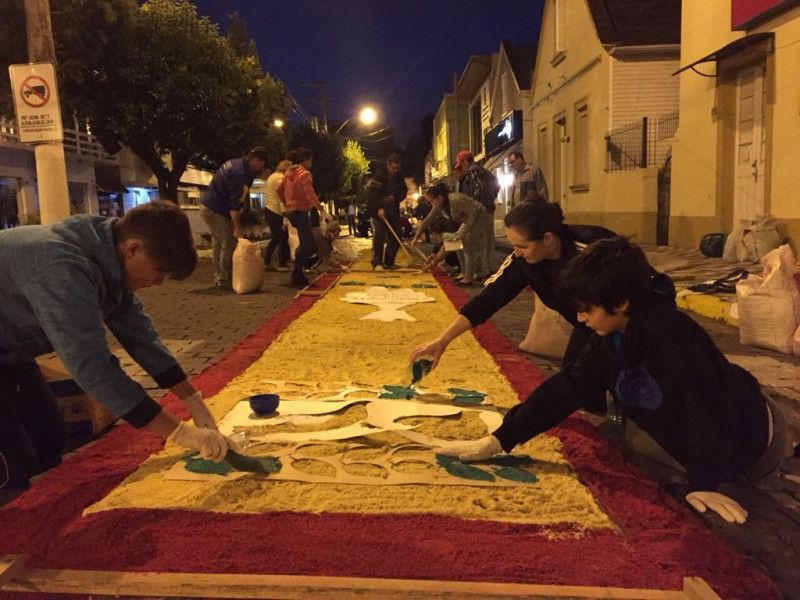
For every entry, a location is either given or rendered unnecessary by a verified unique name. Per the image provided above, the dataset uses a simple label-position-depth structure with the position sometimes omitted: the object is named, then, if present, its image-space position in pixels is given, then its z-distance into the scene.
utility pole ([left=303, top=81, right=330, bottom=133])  49.28
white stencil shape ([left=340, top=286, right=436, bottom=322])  7.25
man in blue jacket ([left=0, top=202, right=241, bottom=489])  2.23
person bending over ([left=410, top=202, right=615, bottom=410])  3.51
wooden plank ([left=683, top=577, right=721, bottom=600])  1.93
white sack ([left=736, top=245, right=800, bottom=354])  5.15
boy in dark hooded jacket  2.59
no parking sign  6.52
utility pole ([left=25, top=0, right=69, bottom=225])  6.89
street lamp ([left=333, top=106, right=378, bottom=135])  36.50
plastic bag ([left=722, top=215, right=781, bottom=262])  9.17
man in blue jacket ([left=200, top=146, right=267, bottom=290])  8.86
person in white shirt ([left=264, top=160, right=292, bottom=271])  11.03
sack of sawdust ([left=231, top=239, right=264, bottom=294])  9.07
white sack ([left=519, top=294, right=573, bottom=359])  5.17
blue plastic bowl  3.71
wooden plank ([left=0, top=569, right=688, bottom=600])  1.99
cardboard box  3.46
